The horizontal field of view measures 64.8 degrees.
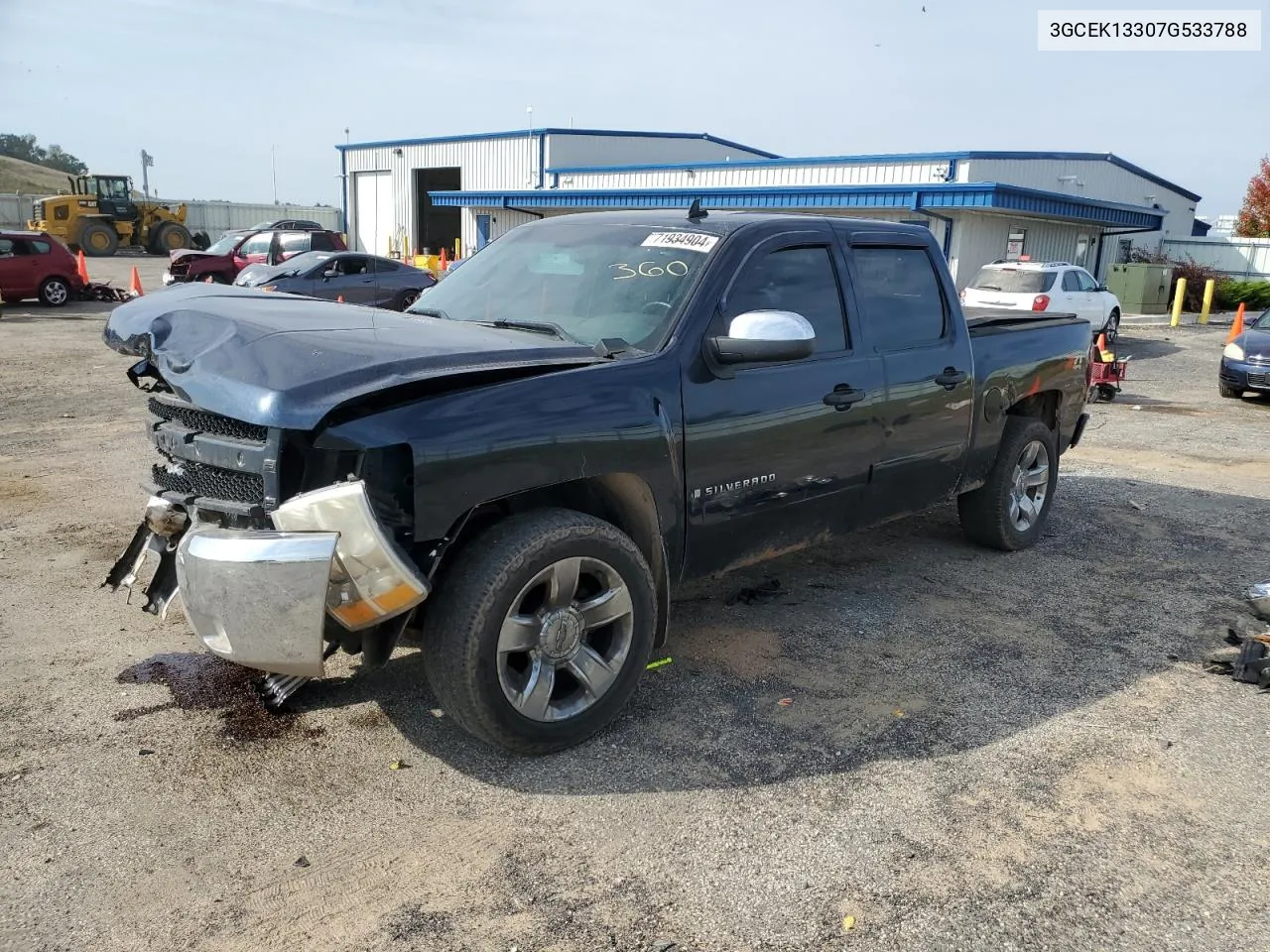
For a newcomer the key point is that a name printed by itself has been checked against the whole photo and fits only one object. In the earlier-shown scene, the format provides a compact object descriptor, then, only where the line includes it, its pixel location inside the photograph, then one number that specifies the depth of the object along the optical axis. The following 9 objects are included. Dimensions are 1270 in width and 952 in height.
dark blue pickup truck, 3.07
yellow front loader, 39.06
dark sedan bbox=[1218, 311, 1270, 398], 13.58
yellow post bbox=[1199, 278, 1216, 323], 27.97
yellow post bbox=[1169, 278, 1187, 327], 26.88
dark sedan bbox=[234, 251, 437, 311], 18.73
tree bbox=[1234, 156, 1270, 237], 48.78
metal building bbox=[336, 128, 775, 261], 35.28
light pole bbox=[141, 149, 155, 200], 63.88
